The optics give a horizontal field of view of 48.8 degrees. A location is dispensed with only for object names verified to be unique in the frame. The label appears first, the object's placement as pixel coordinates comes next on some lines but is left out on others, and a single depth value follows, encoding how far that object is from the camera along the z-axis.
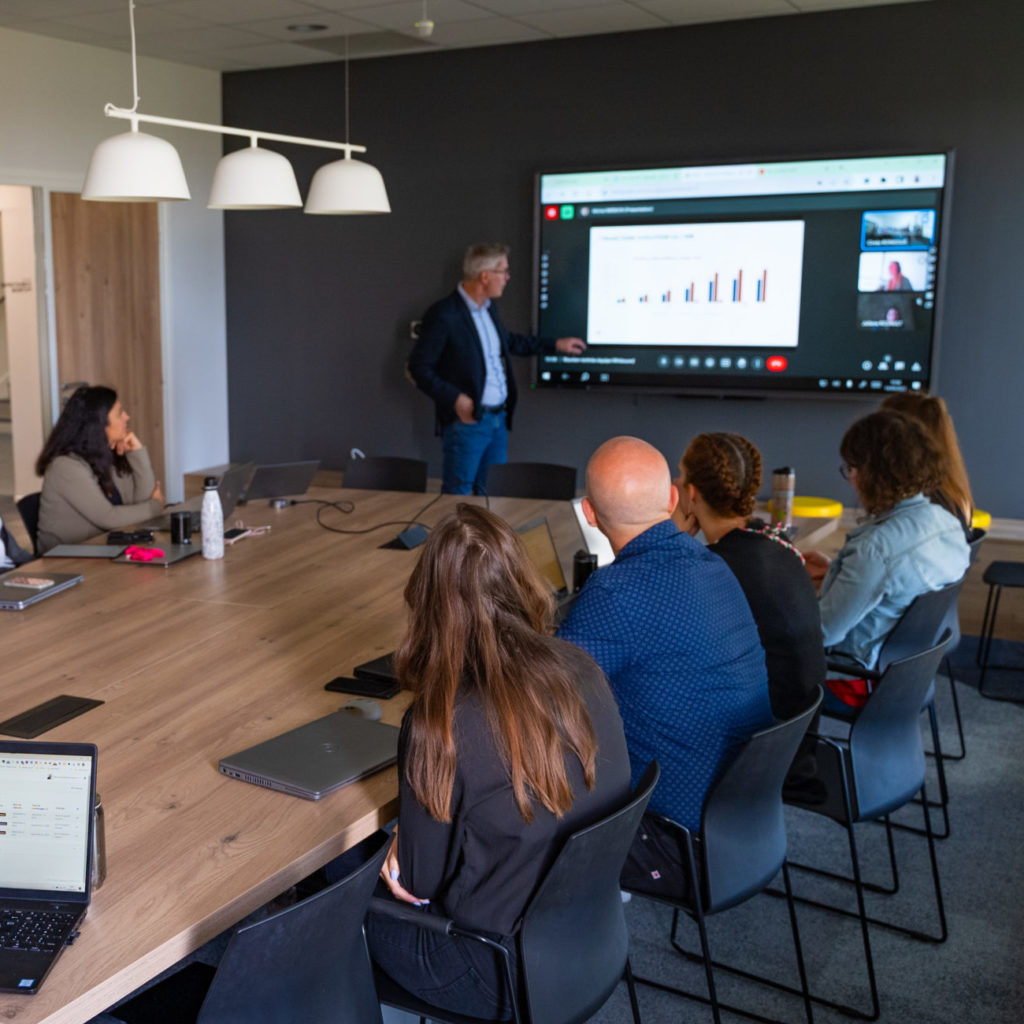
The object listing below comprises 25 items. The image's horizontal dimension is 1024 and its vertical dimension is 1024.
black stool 4.75
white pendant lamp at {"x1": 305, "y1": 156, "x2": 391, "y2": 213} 3.86
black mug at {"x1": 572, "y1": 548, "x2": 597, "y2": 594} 3.28
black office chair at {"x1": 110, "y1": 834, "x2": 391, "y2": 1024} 1.45
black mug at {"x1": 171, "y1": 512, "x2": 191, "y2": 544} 3.68
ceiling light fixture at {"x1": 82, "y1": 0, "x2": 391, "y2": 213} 3.13
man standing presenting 5.81
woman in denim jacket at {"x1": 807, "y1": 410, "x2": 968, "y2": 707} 3.23
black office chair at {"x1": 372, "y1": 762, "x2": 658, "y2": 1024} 1.71
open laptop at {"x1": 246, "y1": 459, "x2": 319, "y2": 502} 4.45
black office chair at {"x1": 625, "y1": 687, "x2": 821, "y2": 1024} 2.13
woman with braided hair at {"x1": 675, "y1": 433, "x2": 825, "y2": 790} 2.63
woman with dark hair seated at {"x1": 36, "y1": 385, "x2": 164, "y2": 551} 3.94
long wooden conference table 1.52
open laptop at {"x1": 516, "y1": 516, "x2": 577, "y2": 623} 3.27
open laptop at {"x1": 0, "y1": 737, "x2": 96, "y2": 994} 1.52
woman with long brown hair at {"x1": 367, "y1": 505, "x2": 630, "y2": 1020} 1.71
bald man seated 2.20
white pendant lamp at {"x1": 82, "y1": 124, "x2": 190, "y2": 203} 3.12
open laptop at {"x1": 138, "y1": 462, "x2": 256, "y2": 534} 3.95
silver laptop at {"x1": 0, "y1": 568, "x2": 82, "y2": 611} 2.95
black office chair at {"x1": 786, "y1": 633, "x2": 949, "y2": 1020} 2.57
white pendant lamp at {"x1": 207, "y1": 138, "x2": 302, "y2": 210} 3.47
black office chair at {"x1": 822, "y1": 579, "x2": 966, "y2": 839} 3.04
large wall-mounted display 5.42
